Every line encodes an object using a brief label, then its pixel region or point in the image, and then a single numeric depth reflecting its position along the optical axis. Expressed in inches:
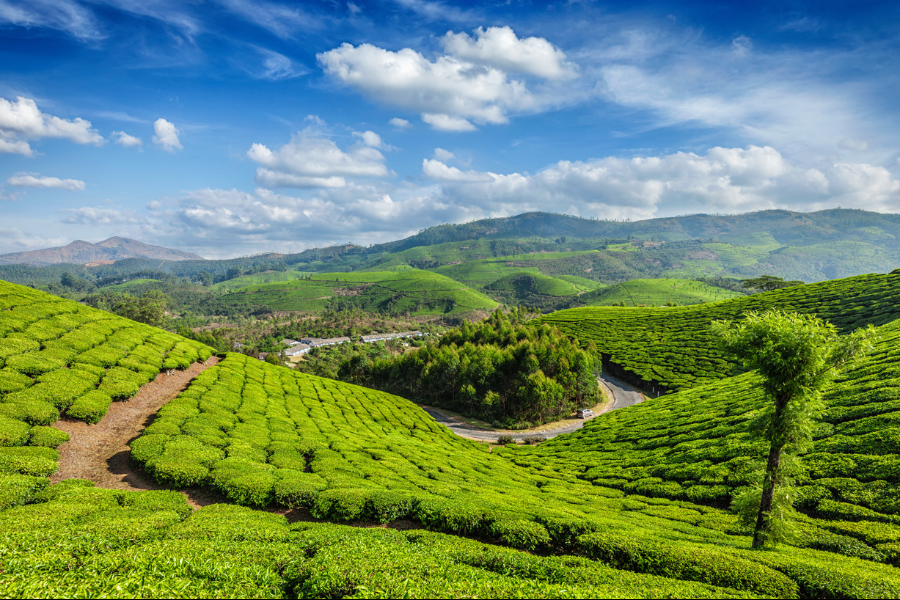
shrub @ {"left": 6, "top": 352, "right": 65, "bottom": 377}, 1104.8
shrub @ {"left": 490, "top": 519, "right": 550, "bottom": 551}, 655.8
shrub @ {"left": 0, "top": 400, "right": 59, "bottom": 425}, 923.4
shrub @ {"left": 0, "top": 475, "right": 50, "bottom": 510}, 639.8
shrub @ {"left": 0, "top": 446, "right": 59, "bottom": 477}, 736.3
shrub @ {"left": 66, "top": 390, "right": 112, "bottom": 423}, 1040.8
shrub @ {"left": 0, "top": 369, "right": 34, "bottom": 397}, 1006.4
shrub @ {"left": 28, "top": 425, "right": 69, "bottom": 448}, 876.6
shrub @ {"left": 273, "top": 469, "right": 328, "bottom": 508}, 788.0
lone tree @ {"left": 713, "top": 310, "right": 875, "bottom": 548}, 603.5
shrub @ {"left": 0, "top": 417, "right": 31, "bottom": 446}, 831.7
